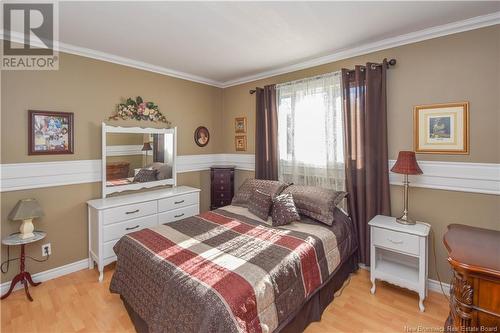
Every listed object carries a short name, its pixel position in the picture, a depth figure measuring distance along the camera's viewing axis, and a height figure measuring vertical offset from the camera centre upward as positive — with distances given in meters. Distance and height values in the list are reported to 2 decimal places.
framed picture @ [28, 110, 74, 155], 2.54 +0.37
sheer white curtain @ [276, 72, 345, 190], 3.00 +0.45
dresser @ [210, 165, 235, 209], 3.90 -0.31
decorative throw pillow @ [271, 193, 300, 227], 2.56 -0.48
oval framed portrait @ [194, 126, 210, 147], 4.07 +0.51
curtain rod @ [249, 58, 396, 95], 2.56 +1.07
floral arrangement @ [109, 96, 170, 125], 3.17 +0.75
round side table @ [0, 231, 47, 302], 2.30 -0.92
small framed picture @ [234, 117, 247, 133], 4.07 +0.70
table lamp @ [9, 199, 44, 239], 2.32 -0.45
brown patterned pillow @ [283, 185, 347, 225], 2.59 -0.39
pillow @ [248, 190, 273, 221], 2.77 -0.44
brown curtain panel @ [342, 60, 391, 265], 2.63 +0.21
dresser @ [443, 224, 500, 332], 1.33 -0.69
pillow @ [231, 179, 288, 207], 3.02 -0.28
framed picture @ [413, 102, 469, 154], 2.27 +0.36
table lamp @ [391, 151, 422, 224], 2.29 -0.01
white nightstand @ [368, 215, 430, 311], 2.17 -0.80
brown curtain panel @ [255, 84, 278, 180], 3.57 +0.47
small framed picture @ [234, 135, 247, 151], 4.10 +0.40
